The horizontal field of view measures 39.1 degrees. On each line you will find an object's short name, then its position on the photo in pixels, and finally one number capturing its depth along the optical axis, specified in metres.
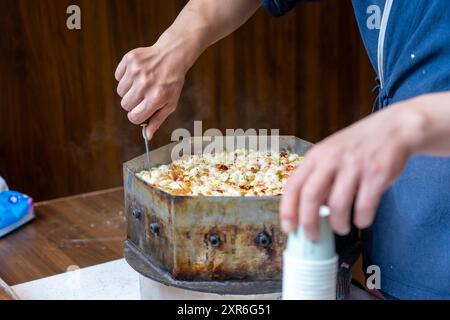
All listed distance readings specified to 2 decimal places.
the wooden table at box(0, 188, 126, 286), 1.81
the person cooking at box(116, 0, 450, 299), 0.77
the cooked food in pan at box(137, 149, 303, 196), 1.34
